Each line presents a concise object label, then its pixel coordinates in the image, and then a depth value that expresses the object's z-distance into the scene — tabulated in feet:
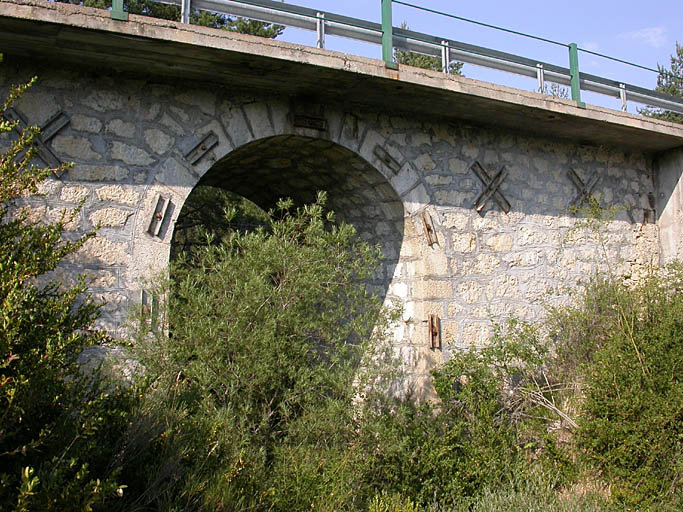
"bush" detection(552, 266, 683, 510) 15.02
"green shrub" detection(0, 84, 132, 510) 8.09
